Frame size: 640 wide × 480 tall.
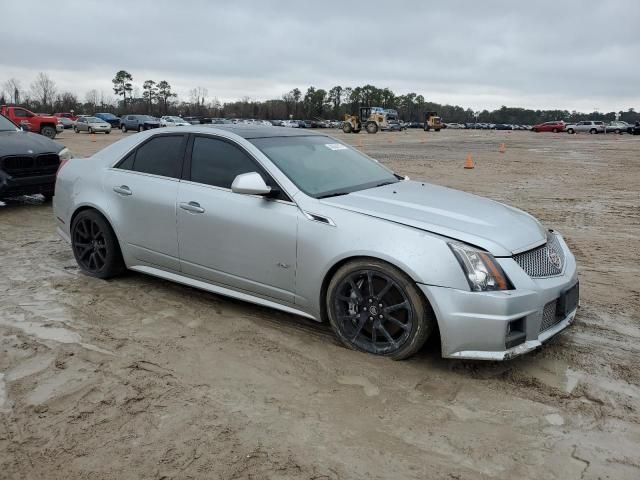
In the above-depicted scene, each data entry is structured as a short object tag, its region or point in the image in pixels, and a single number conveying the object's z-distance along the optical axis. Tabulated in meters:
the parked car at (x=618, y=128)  61.74
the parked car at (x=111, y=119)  51.19
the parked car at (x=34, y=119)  30.69
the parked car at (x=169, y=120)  51.40
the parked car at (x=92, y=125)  42.59
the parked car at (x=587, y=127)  61.25
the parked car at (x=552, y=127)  67.81
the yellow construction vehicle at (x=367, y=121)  55.50
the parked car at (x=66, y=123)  51.69
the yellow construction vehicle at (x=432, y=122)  73.04
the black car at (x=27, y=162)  8.62
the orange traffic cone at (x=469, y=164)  17.23
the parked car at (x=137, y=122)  46.16
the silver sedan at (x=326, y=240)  3.44
